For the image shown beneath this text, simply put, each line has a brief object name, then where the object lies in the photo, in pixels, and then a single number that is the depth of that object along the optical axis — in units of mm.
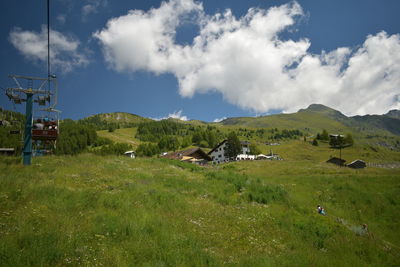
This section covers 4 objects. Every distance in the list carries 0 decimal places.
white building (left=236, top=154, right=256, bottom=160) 111462
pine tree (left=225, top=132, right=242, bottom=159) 104812
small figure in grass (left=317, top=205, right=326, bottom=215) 15483
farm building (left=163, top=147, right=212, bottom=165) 67438
